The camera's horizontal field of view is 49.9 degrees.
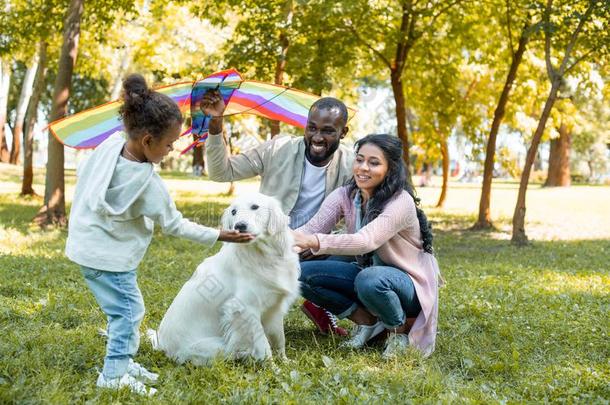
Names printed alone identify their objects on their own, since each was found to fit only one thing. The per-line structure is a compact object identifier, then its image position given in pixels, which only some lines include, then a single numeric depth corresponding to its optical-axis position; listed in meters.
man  5.05
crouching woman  4.56
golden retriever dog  4.18
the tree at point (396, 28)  12.55
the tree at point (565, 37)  10.71
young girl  3.62
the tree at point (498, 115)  12.90
